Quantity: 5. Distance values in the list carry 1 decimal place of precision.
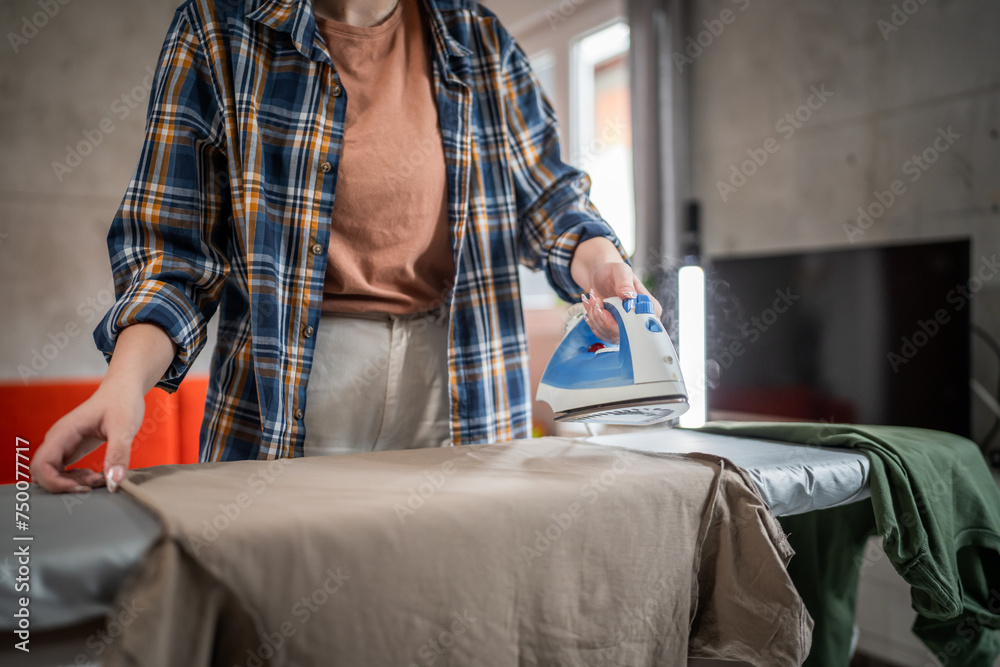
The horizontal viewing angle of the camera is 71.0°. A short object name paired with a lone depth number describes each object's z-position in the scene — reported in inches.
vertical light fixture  106.5
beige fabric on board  19.9
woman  33.5
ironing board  19.2
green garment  34.5
